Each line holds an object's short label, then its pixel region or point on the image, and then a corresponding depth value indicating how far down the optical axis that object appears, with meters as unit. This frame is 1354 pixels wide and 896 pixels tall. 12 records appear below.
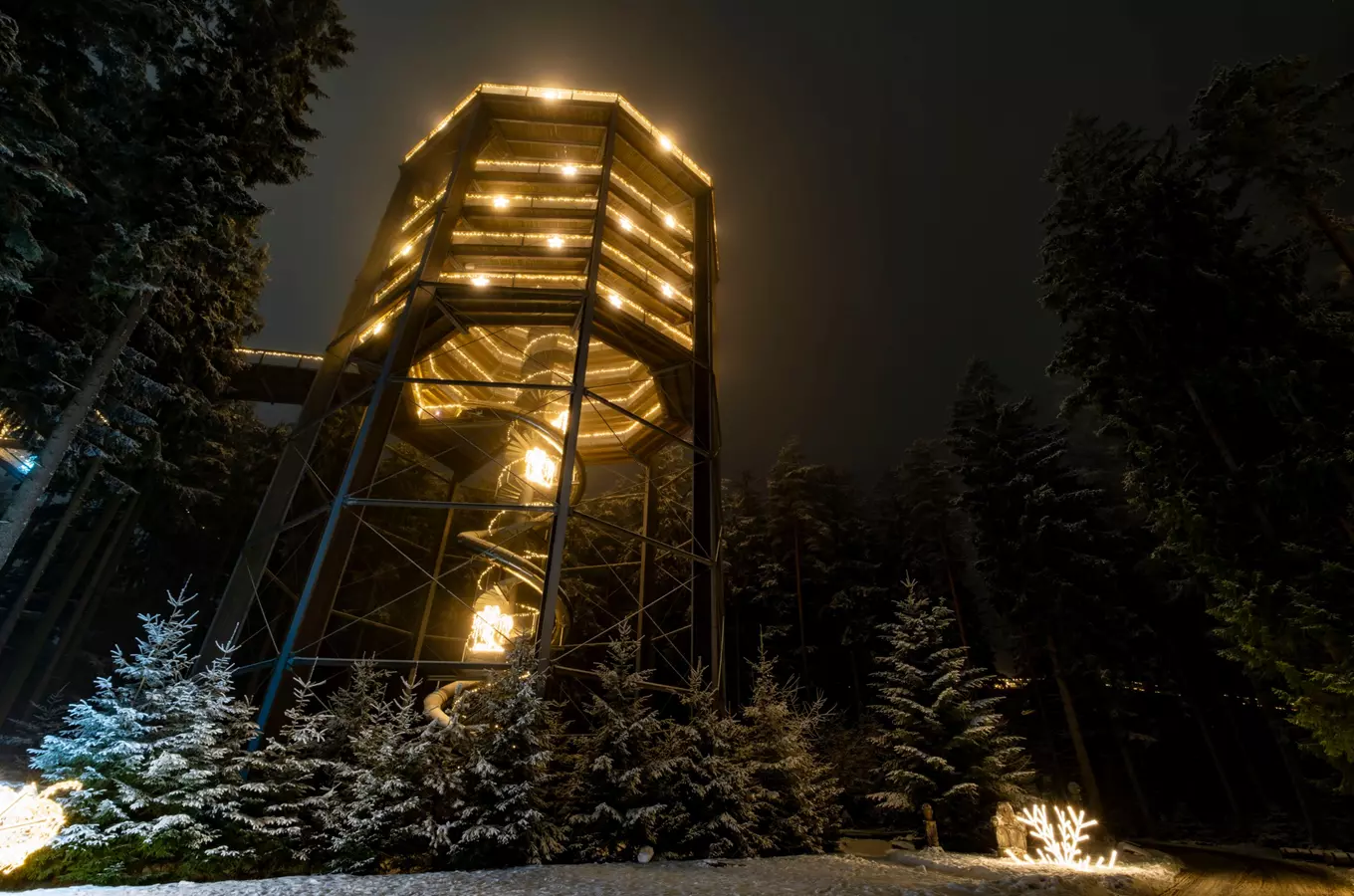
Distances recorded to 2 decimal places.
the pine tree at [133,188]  9.61
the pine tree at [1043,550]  19.45
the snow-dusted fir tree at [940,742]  11.66
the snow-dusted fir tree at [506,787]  6.55
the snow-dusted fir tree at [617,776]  7.24
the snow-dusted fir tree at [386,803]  6.46
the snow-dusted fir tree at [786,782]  8.69
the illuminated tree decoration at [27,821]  5.67
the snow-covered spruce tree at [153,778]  5.86
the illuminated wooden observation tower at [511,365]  12.89
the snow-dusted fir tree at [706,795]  7.54
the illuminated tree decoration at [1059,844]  10.06
